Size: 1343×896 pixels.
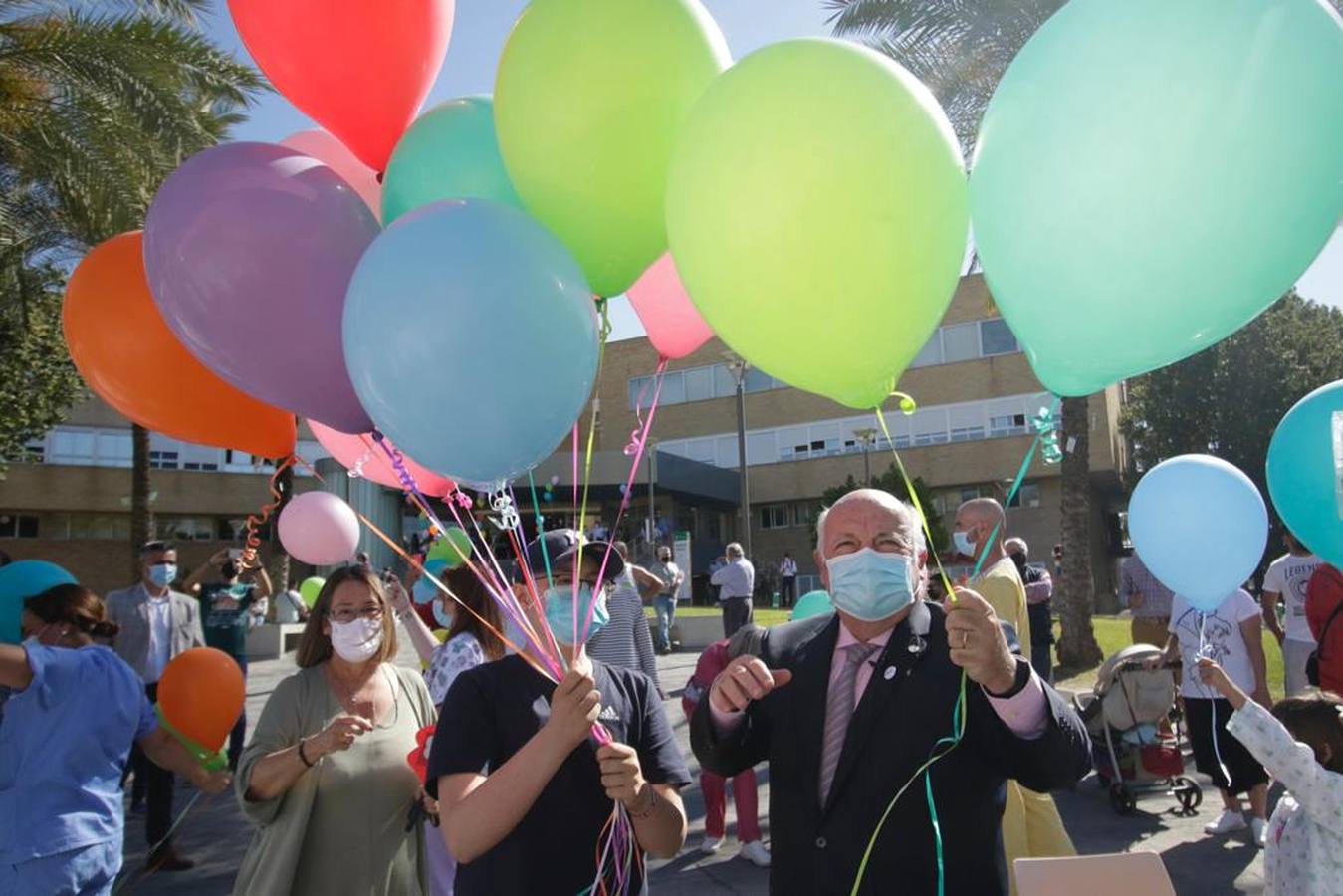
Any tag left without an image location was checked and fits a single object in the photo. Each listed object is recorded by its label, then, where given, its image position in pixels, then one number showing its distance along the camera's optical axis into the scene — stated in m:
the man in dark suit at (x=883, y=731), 2.19
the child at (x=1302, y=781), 2.96
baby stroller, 6.39
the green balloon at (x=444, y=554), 6.14
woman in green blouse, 2.91
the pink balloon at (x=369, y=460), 3.63
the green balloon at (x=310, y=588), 9.48
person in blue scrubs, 2.96
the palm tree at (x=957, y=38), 9.93
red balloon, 3.00
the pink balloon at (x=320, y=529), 5.51
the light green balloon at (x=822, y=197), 2.18
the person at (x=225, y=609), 7.98
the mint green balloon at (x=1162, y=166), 1.99
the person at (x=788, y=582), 29.44
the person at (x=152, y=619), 6.76
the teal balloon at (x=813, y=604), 5.32
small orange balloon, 3.67
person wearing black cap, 2.15
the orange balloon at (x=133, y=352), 3.23
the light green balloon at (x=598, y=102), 2.62
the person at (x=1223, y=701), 5.66
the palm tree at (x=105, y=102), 8.97
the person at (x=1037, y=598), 8.42
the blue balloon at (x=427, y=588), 6.39
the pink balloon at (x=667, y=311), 3.47
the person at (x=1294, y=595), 5.82
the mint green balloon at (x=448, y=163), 2.93
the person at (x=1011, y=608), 3.71
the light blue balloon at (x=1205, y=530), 4.06
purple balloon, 2.73
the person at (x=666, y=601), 15.02
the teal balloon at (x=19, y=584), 3.47
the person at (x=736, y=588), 13.41
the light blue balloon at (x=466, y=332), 2.32
